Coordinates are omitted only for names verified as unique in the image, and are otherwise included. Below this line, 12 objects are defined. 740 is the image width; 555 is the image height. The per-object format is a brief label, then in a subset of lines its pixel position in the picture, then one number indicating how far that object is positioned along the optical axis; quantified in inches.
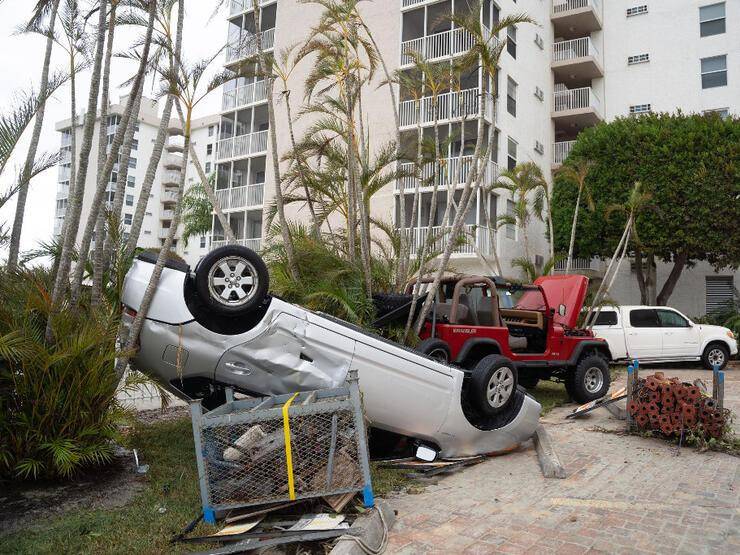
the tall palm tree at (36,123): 271.6
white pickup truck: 608.7
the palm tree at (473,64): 348.8
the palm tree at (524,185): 684.1
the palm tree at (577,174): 711.7
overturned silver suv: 211.5
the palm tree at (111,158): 231.8
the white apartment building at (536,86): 860.6
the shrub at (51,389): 187.8
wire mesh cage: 173.3
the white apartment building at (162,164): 2541.8
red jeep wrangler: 326.3
